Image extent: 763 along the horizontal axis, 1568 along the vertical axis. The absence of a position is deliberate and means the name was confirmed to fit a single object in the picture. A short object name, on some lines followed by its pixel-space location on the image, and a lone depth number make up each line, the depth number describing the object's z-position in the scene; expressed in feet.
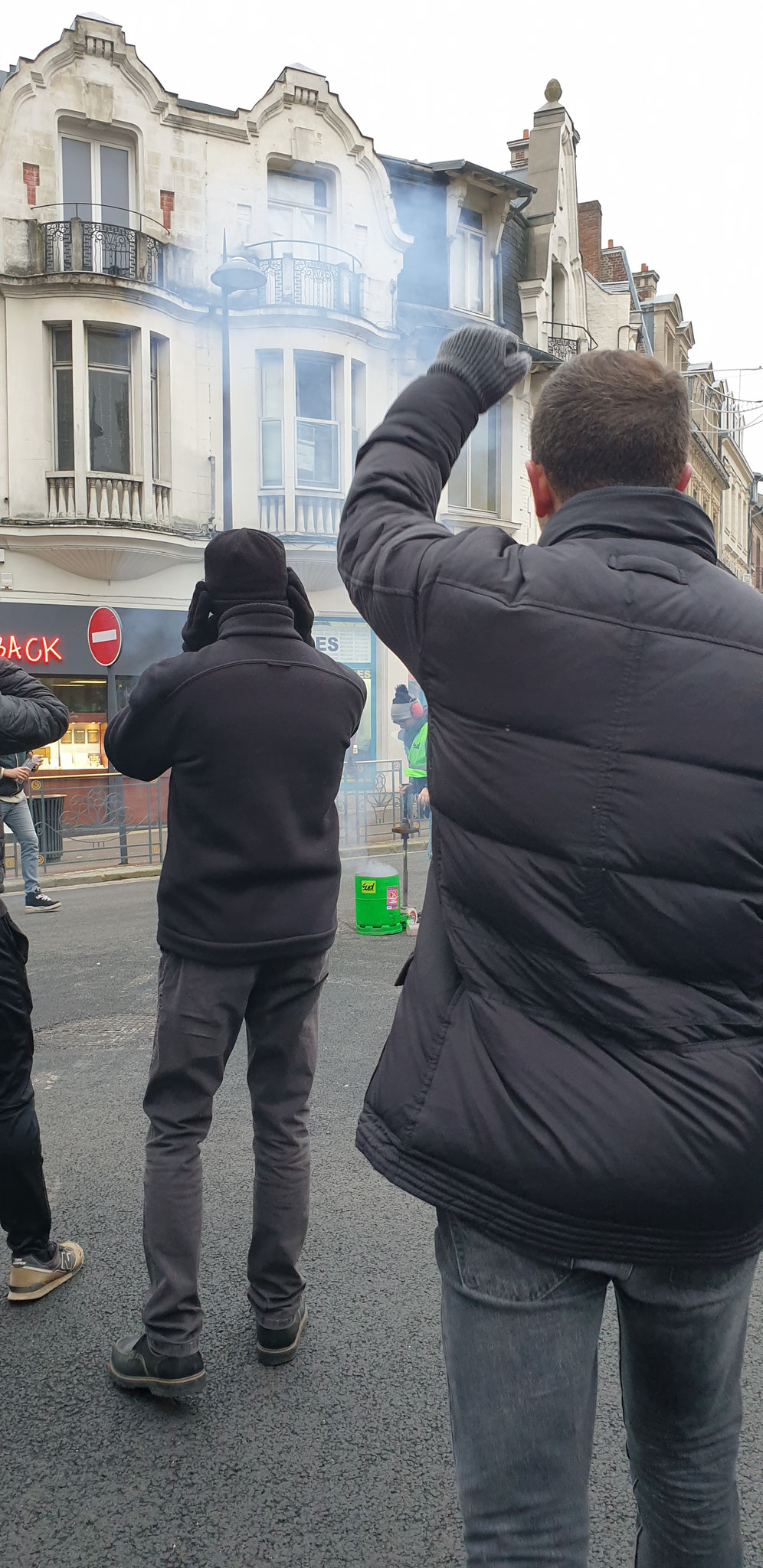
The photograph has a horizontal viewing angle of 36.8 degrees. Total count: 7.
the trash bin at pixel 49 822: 37.24
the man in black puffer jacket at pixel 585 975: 3.97
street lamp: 39.96
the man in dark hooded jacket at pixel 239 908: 7.76
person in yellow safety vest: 30.91
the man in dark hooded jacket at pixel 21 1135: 8.71
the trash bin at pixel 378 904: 24.67
